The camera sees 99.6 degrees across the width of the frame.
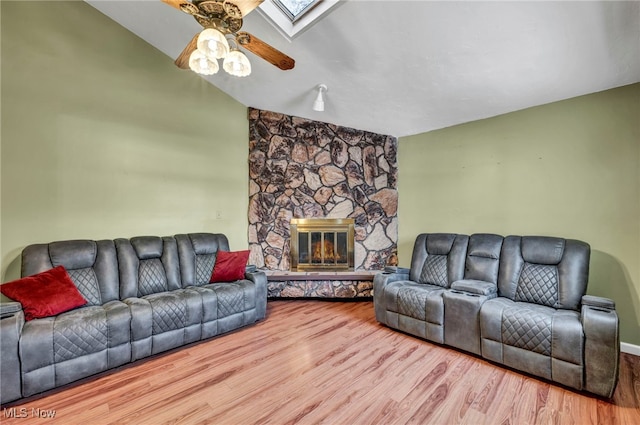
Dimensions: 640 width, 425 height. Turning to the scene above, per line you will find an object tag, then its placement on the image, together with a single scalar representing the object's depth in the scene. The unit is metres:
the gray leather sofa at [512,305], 1.96
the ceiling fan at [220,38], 1.68
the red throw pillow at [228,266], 3.32
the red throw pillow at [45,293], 2.07
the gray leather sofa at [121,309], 1.91
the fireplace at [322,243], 4.21
